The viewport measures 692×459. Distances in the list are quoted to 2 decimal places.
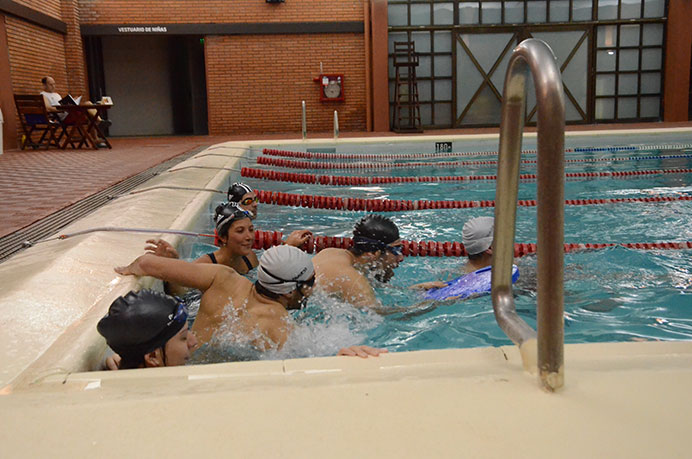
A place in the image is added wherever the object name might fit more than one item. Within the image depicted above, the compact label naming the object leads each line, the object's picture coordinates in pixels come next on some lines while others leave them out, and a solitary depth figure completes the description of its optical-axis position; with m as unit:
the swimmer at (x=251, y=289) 2.64
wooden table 11.65
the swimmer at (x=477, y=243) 3.70
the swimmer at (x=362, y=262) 3.28
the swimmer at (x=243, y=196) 5.14
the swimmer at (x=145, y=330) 1.95
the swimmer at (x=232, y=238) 3.48
